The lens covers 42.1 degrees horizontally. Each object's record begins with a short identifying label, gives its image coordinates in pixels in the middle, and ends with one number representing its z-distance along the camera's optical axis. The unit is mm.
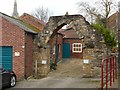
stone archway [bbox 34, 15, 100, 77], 11072
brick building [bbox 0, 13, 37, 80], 10417
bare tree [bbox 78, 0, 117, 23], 22257
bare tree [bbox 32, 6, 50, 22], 38461
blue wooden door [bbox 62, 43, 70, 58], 20662
